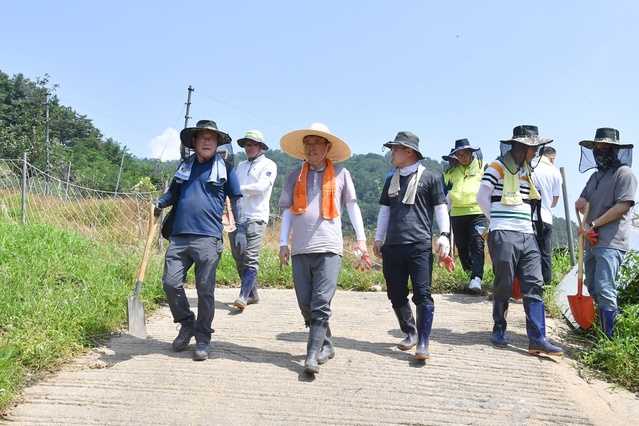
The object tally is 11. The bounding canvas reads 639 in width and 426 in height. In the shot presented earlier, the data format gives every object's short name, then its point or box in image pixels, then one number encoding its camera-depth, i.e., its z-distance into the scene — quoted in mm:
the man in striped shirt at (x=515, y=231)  4750
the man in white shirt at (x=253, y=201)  6094
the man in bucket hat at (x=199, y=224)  4570
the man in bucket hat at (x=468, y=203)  6855
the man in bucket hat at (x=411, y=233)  4590
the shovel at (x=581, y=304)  5035
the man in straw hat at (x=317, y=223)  4348
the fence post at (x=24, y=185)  9195
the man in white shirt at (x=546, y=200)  5973
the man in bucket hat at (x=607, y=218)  4824
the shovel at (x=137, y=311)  4434
